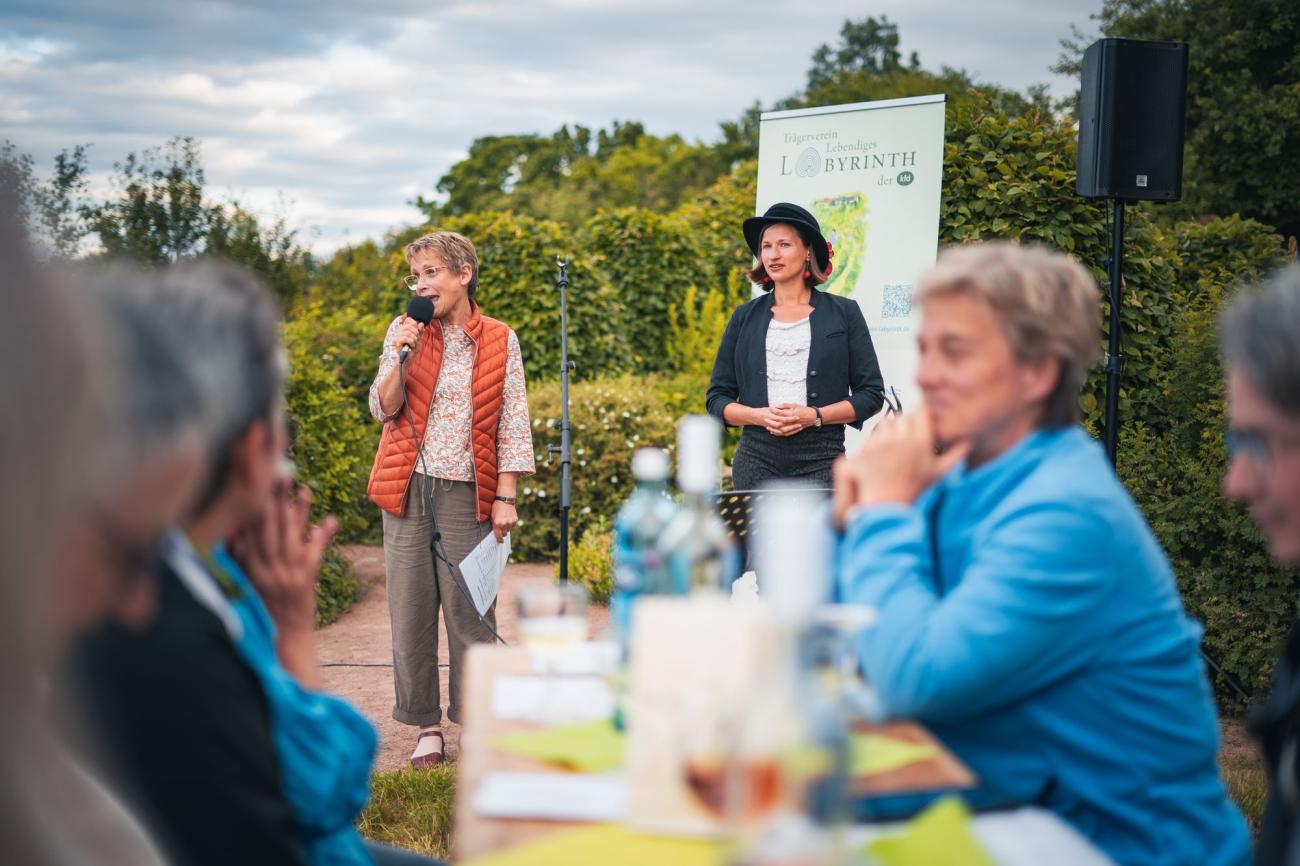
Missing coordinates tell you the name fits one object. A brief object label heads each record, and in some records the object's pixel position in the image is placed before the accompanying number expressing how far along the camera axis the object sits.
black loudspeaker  4.99
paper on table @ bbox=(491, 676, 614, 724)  1.65
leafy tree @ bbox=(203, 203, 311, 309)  13.44
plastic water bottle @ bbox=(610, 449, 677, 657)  1.62
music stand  2.38
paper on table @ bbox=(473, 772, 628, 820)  1.31
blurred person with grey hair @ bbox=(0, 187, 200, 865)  0.76
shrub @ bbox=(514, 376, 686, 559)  7.83
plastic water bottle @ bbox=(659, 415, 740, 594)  1.46
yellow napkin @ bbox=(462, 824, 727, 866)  1.18
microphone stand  4.33
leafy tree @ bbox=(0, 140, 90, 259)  9.68
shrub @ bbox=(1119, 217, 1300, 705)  4.58
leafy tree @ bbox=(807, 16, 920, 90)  44.22
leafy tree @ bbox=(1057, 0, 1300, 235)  16.39
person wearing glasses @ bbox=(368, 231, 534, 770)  4.14
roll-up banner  5.71
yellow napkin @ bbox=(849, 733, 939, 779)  1.43
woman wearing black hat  4.49
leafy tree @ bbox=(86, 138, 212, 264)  13.32
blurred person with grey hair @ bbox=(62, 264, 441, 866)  1.20
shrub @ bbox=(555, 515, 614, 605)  6.75
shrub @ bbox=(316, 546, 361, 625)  6.39
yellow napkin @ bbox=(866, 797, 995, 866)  1.16
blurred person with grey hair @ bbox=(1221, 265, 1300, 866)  1.34
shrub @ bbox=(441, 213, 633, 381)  10.10
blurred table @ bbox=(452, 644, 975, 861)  1.27
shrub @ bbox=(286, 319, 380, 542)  6.38
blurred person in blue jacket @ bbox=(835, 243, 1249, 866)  1.56
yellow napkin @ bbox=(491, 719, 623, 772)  1.46
